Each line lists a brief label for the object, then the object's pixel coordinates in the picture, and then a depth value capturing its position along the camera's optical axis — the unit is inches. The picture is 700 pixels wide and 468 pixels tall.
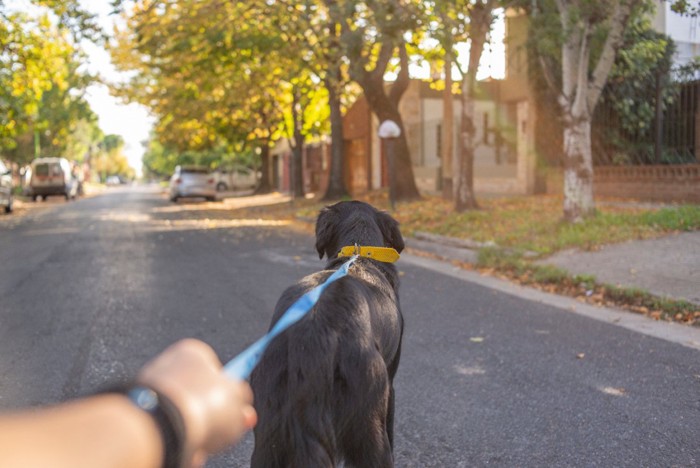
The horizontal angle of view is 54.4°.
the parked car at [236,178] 2149.4
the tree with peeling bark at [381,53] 526.6
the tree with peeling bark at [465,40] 504.6
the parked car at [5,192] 1013.2
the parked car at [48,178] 1509.6
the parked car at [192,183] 1342.3
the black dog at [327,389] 81.8
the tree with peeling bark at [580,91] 430.3
